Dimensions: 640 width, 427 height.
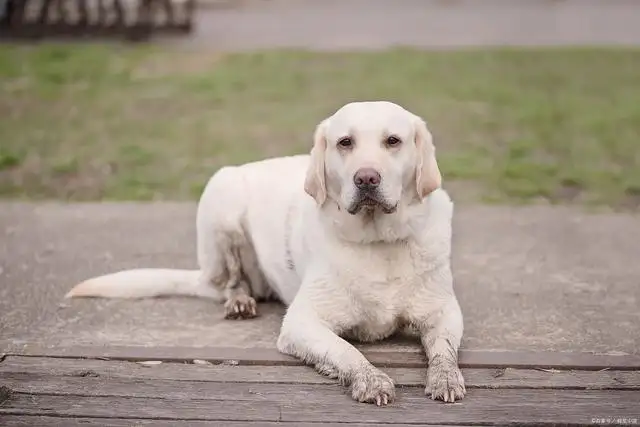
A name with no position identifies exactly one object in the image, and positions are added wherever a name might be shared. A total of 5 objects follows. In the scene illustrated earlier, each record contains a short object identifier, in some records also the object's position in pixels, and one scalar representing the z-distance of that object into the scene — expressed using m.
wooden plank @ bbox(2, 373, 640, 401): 3.75
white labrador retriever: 3.88
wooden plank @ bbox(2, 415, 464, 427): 3.49
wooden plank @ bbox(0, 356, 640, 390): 3.86
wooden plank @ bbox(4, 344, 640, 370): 4.03
